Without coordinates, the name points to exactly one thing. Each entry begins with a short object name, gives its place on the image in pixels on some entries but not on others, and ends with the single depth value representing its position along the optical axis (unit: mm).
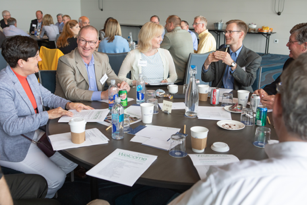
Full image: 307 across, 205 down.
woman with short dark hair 1633
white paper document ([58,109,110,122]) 1664
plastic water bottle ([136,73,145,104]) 2039
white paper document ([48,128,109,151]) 1318
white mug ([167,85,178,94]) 2344
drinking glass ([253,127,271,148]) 1327
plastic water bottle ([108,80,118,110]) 1988
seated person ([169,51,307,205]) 605
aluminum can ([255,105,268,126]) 1552
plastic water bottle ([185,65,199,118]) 1827
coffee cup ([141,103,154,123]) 1594
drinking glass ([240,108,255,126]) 1593
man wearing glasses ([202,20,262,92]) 2682
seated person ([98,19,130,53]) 4316
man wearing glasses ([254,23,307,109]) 2141
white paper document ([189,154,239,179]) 1094
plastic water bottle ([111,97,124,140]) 1406
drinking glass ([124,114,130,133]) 1536
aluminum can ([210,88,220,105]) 2006
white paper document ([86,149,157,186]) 1041
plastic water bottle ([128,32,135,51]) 5304
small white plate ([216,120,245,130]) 1540
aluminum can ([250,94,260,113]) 1831
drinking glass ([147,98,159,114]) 1827
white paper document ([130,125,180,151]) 1329
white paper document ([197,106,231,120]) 1723
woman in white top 3010
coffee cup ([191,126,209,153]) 1225
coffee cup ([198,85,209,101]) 2143
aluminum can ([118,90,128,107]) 1935
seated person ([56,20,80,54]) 4512
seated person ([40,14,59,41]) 7293
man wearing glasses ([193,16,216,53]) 4902
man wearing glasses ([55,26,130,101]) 2199
